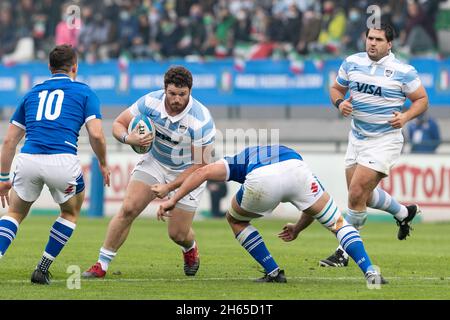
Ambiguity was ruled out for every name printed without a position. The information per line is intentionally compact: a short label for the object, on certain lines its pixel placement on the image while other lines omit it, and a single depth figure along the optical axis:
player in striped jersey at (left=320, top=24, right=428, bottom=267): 12.70
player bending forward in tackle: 10.23
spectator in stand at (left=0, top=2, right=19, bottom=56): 30.95
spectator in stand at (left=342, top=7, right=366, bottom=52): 25.55
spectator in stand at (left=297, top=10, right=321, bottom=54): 26.20
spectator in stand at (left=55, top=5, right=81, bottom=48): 29.08
